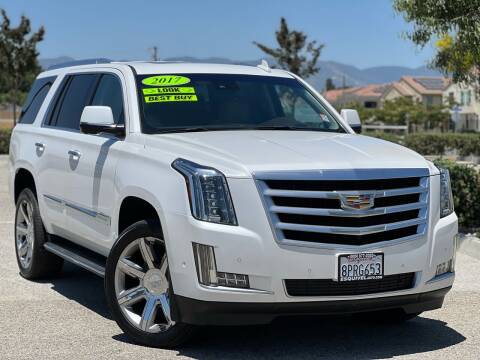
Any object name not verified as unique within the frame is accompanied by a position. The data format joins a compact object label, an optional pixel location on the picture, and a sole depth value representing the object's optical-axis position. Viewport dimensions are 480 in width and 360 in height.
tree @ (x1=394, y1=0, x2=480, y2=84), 11.96
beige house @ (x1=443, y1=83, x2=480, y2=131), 87.56
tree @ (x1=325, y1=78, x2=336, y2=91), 190.80
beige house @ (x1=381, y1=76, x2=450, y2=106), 114.06
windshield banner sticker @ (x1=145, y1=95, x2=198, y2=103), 6.52
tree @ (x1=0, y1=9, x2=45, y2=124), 37.51
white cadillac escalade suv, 5.14
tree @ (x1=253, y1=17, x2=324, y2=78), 48.50
